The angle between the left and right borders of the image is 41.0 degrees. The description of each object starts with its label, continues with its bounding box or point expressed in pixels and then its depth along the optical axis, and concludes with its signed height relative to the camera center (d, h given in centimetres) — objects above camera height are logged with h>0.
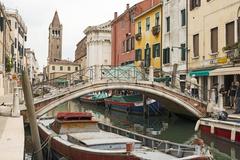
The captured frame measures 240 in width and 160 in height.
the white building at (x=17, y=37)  3528 +575
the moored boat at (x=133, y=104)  2118 -134
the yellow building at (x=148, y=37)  2250 +359
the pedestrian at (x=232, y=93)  1386 -29
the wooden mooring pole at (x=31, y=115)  875 -83
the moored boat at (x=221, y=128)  1101 -157
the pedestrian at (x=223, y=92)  1485 -27
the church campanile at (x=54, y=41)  7636 +1056
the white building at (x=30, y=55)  6159 +575
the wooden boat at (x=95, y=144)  703 -147
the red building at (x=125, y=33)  2716 +492
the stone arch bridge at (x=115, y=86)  1473 -5
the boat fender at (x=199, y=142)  681 -121
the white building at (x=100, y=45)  4537 +590
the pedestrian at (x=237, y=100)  1275 -57
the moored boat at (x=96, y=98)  3010 -129
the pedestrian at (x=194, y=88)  1616 -10
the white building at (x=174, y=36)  1948 +319
